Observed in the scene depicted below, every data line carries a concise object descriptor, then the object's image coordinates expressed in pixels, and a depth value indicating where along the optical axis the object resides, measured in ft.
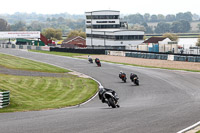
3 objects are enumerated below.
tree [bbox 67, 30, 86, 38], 612.29
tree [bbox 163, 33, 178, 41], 640.58
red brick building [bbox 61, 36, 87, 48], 488.11
